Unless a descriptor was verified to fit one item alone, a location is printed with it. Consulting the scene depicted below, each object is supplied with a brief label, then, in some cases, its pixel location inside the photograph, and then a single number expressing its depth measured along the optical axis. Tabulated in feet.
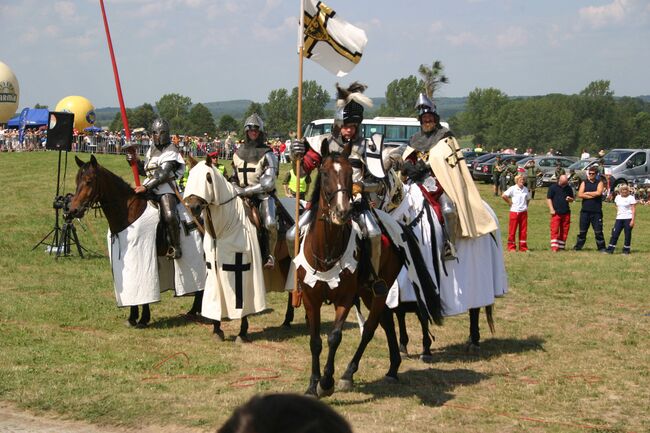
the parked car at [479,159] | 143.95
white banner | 29.99
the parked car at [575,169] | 125.25
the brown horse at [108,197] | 35.94
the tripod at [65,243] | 60.03
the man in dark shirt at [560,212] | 70.44
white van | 152.87
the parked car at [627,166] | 122.52
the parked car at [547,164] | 134.00
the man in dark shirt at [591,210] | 70.64
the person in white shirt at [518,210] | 68.33
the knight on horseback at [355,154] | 25.86
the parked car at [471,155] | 154.27
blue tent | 197.09
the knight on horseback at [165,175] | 37.24
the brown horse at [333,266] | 23.95
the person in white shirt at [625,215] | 68.33
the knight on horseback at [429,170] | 32.37
